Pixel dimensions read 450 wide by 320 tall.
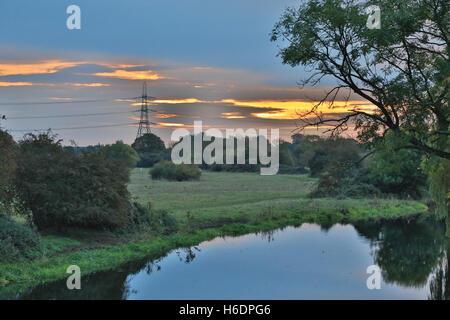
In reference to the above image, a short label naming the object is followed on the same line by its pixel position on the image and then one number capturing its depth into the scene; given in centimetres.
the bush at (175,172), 6347
